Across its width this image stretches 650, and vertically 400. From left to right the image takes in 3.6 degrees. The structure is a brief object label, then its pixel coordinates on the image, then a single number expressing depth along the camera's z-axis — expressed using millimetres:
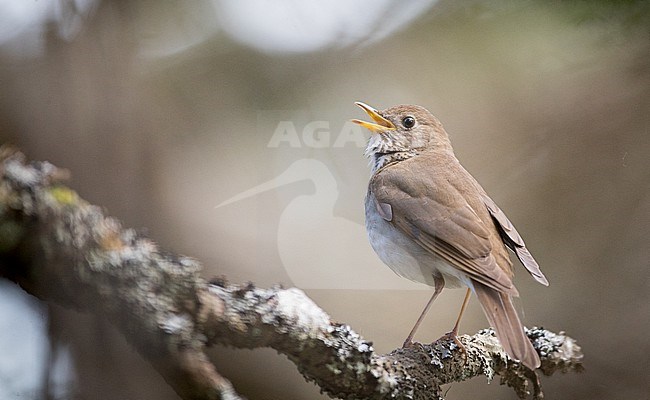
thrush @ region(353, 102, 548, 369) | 5010
